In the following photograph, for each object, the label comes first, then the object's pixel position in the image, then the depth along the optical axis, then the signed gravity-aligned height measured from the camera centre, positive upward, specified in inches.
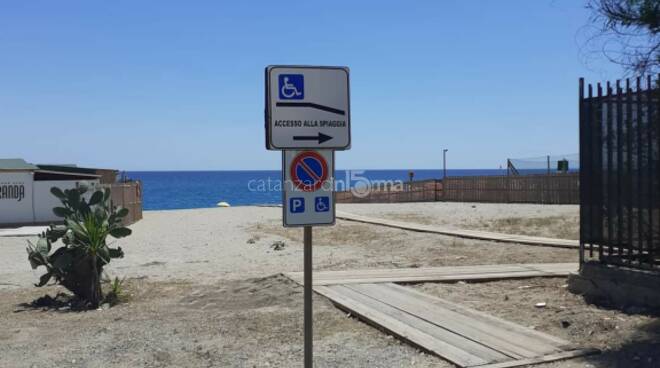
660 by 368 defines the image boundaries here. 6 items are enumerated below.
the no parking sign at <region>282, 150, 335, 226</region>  159.3 -1.8
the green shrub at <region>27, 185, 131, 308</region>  361.1 -39.7
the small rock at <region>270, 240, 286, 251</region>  626.2 -66.7
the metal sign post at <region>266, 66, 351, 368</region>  156.1 +11.3
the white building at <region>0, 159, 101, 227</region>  1053.8 -27.9
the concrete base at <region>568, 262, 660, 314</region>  266.5 -48.9
